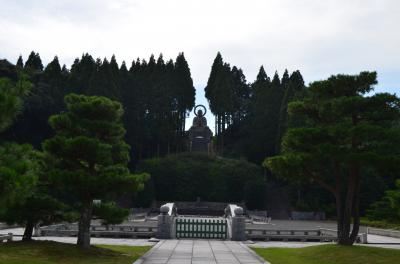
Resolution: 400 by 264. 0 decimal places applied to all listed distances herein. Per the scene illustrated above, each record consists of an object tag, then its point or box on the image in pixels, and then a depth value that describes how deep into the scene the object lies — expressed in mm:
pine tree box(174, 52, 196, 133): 66875
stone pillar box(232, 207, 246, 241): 29484
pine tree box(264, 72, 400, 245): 19609
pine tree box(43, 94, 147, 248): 17906
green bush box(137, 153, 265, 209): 54656
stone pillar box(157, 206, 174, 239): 29438
